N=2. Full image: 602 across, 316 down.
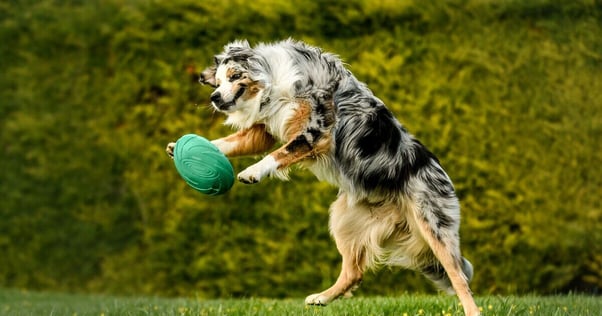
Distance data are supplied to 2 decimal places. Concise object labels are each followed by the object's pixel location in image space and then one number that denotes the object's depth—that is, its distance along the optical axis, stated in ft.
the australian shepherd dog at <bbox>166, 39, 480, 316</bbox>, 39.73
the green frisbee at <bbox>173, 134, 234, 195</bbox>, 37.45
